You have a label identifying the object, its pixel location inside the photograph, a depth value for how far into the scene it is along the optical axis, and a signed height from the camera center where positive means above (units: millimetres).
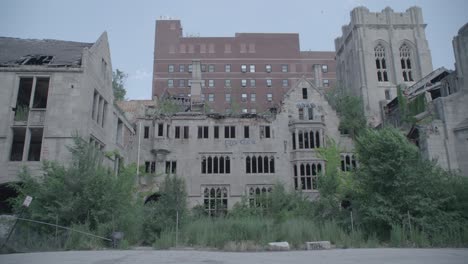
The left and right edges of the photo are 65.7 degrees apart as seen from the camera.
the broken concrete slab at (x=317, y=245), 16719 -1174
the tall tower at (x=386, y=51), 63500 +29266
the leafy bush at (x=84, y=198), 18375 +1164
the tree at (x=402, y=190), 19516 +1551
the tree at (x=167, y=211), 19672 +510
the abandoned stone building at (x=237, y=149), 36938 +7204
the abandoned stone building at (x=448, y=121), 32594 +8912
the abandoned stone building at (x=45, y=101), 25469 +8856
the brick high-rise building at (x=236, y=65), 81750 +35070
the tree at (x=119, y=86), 53403 +19772
